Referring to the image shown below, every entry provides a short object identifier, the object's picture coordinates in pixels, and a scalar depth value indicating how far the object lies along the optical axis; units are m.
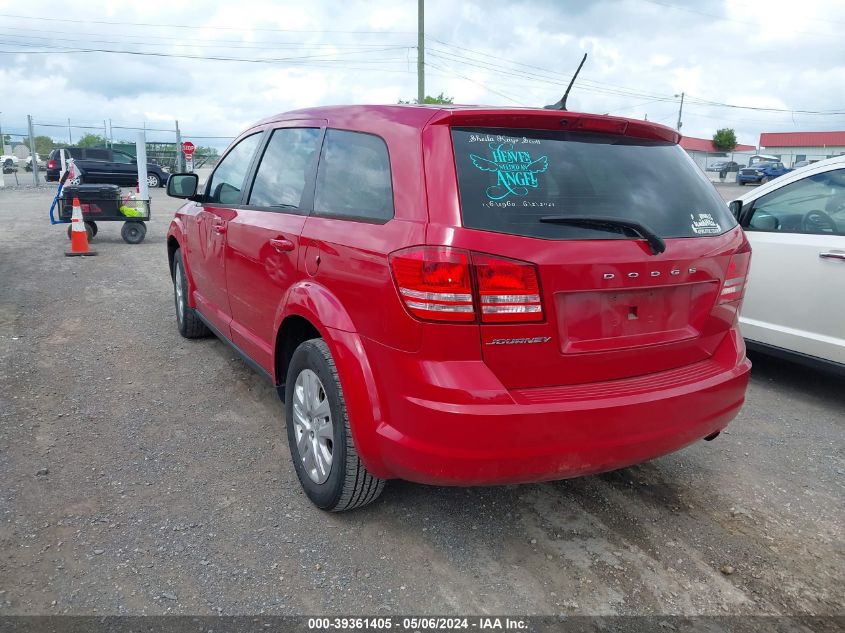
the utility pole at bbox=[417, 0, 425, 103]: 29.25
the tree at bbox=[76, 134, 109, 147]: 39.05
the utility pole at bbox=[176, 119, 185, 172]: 28.23
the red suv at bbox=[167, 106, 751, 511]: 2.32
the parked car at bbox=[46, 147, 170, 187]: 22.64
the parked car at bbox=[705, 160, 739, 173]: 47.53
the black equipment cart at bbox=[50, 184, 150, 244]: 10.76
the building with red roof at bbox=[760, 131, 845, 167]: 70.44
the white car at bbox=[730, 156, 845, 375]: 4.45
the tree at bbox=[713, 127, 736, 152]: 78.00
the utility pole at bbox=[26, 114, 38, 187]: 25.53
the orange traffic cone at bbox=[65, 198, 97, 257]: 10.09
